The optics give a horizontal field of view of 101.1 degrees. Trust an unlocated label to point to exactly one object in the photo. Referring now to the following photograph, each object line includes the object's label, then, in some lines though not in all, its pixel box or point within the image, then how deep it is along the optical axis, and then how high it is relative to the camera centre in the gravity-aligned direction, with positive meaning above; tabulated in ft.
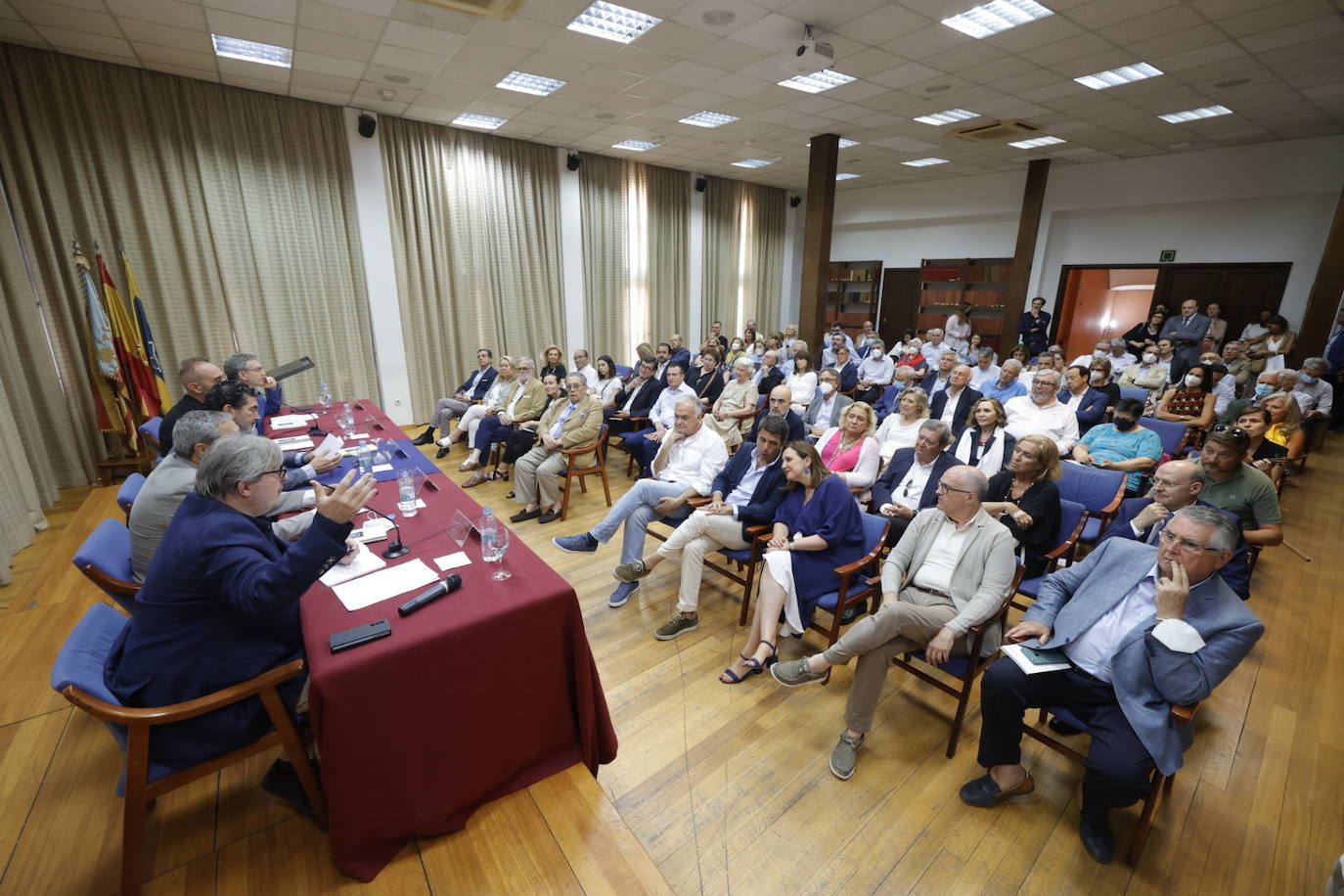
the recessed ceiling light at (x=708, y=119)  21.99 +6.96
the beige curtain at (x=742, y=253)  35.29 +2.92
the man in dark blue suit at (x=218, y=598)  4.97 -2.64
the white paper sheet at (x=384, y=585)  6.10 -3.20
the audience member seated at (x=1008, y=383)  17.18 -2.59
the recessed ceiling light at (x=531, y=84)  18.35 +6.97
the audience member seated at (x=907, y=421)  12.95 -2.82
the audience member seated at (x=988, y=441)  11.80 -2.97
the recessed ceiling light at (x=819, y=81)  17.50 +6.78
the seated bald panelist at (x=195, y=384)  12.13 -1.88
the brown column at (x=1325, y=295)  21.85 +0.16
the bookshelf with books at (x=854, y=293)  39.29 +0.34
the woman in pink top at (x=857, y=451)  11.62 -3.19
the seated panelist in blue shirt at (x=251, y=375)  14.35 -1.98
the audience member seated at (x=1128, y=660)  5.87 -4.00
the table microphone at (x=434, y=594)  5.80 -3.13
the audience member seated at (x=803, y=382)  21.38 -3.15
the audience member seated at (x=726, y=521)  10.32 -4.10
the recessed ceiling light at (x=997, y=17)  13.19 +6.67
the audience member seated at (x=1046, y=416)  13.87 -2.91
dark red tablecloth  5.16 -4.07
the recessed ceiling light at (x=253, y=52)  15.60 +6.84
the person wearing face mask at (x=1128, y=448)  12.37 -3.32
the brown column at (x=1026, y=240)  29.01 +3.11
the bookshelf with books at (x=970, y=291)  33.71 +0.44
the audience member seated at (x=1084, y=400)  15.88 -2.85
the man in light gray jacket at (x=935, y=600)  7.39 -4.07
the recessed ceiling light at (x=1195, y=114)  20.04 +6.64
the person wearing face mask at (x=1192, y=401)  16.10 -2.92
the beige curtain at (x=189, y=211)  16.35 +2.79
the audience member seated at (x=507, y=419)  18.03 -3.83
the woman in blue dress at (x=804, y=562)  8.96 -4.19
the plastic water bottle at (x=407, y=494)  8.52 -3.02
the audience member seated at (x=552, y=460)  15.14 -4.35
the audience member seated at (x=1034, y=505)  9.17 -3.37
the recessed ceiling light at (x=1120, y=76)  16.52 +6.66
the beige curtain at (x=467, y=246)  23.65 +2.28
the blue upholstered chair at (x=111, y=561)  6.49 -3.17
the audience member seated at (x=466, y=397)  21.13 -3.85
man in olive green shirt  8.83 -2.97
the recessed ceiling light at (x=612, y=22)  13.84 +6.86
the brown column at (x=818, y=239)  24.47 +2.63
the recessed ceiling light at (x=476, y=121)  22.42 +7.04
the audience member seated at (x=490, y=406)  19.69 -3.77
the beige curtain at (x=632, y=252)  29.55 +2.48
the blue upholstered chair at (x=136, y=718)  4.63 -3.64
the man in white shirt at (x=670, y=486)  11.67 -3.93
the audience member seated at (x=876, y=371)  25.32 -3.34
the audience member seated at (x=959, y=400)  16.19 -2.90
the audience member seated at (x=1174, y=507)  8.24 -3.08
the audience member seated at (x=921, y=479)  10.53 -3.41
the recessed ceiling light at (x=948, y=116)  20.94 +6.79
